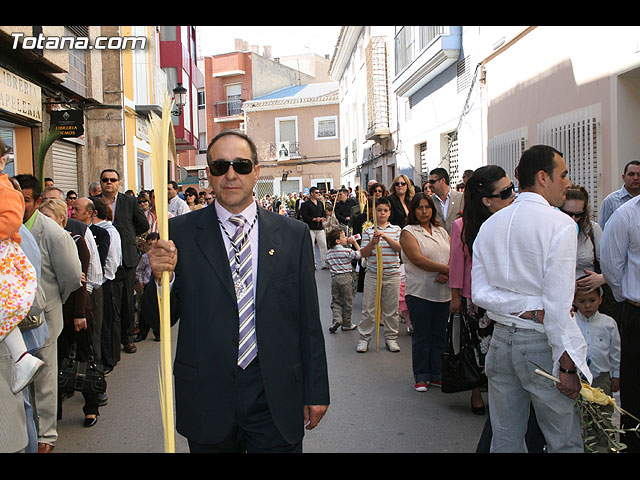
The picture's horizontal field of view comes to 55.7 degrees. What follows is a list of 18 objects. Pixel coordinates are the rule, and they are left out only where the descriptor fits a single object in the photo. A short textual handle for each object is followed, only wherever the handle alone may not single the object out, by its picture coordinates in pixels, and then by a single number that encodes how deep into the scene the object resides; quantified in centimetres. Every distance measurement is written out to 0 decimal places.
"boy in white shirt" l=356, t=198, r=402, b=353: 739
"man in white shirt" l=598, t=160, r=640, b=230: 645
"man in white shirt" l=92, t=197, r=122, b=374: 678
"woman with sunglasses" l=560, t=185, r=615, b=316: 505
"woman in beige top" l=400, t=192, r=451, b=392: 600
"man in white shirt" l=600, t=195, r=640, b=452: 377
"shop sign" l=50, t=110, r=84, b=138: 1173
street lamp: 1761
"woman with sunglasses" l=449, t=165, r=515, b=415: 413
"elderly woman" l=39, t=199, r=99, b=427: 532
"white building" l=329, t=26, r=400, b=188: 2342
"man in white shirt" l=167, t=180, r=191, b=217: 1109
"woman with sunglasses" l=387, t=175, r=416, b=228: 877
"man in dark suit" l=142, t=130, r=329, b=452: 259
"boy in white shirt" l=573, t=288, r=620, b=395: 411
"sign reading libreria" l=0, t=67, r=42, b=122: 966
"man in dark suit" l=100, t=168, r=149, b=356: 766
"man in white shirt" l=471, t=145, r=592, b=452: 296
